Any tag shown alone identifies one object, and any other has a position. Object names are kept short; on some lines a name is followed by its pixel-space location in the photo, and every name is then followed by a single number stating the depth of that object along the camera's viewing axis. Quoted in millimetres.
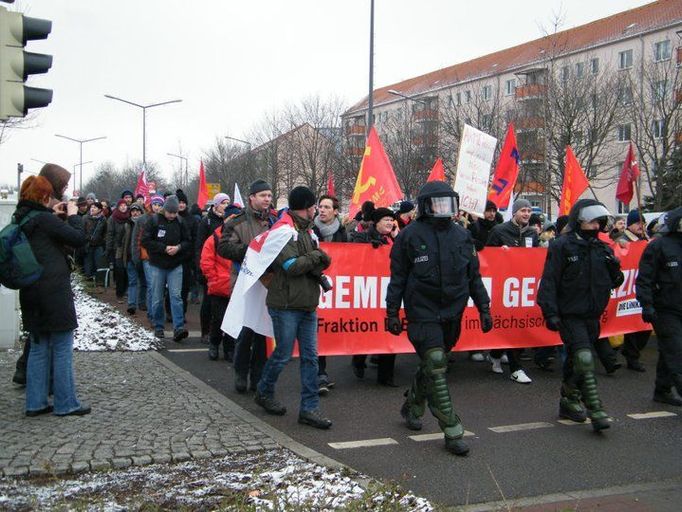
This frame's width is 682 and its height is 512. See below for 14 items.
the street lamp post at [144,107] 36781
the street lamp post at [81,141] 55281
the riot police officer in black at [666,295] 7156
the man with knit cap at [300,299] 6203
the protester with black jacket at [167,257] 10250
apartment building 29594
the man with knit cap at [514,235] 8914
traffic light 4852
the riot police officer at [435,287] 5742
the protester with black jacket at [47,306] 5988
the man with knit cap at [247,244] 7371
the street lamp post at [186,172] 57138
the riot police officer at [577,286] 6445
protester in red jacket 8969
